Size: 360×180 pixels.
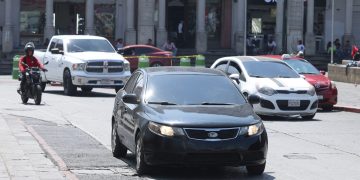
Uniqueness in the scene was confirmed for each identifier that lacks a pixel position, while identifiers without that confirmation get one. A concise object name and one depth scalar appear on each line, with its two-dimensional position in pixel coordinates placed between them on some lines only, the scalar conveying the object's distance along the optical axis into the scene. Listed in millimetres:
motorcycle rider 25000
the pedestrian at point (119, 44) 47416
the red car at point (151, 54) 42938
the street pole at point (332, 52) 46819
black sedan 10922
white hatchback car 21031
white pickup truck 28578
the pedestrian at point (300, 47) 48403
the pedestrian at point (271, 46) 52000
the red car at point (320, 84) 24938
